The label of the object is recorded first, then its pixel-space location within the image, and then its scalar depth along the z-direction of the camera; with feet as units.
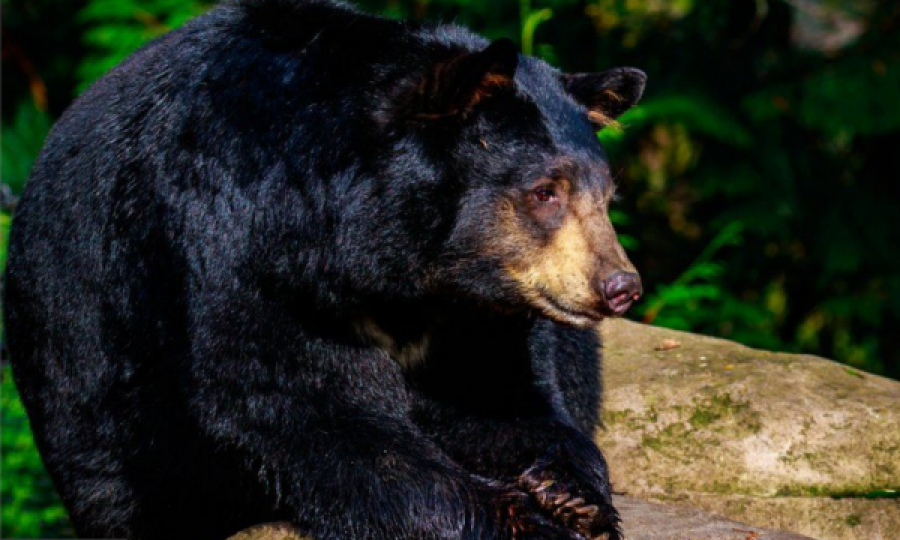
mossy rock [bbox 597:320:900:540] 29.99
